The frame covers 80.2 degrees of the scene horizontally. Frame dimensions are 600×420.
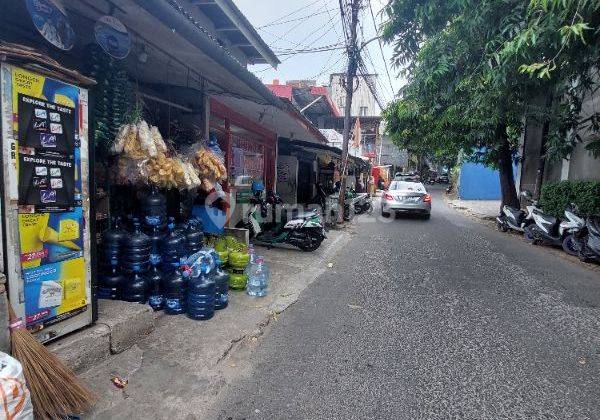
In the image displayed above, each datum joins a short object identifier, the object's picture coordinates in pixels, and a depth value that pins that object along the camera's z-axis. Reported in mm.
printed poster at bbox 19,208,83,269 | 2227
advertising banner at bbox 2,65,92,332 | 2146
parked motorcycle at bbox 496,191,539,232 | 9266
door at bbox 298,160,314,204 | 13867
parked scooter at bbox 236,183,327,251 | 7300
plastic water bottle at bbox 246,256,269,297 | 4637
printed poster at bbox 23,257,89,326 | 2281
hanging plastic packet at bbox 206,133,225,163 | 4852
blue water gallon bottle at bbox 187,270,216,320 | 3676
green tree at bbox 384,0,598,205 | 3783
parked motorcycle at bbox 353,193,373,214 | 15452
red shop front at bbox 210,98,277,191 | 6930
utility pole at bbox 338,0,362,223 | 10781
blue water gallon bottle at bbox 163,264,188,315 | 3734
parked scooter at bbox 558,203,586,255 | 7231
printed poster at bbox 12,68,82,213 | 2148
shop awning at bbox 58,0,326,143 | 3017
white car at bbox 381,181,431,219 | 12852
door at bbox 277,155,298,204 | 12395
